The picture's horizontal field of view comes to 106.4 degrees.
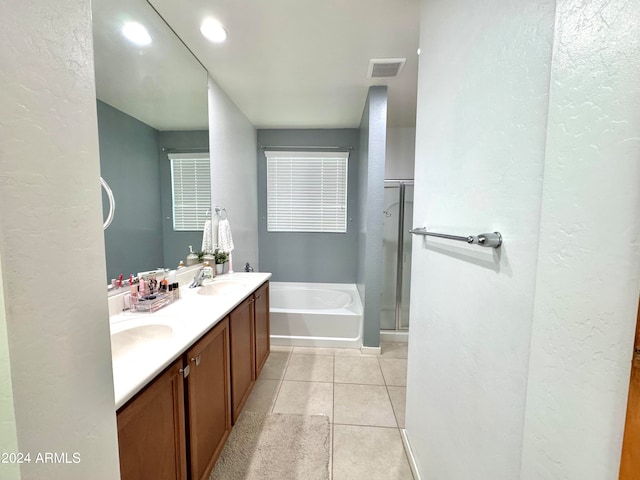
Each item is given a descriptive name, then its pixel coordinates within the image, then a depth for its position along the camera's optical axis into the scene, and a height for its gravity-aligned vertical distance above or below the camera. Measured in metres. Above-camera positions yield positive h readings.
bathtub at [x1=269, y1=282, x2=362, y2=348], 2.58 -1.19
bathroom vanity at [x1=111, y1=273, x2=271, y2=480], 0.77 -0.68
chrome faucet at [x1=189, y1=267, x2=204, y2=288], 1.90 -0.50
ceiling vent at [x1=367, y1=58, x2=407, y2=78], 1.85 +1.22
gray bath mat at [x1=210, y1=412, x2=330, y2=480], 1.31 -1.39
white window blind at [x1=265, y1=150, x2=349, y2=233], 3.32 +0.38
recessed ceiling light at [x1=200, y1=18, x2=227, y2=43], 1.52 +1.23
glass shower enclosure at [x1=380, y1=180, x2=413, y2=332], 2.94 -0.46
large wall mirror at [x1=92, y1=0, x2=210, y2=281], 1.26 +0.58
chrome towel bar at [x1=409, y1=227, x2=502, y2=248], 0.66 -0.06
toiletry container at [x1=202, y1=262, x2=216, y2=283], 2.00 -0.48
